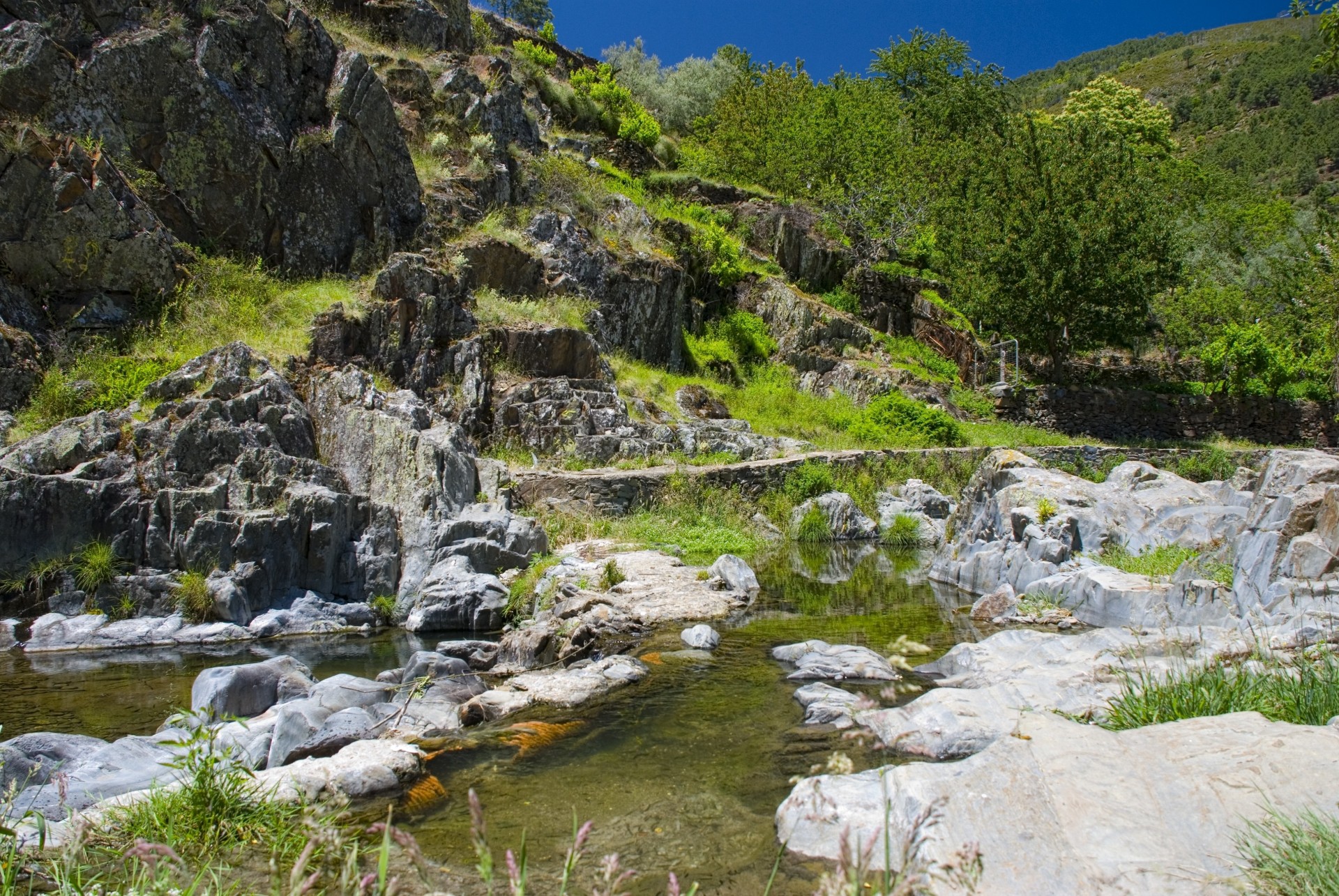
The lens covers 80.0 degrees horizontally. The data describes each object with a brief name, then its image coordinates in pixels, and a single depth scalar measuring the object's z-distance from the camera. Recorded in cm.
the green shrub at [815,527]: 1703
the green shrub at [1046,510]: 1220
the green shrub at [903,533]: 1714
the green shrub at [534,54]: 3491
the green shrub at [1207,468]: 2288
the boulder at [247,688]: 651
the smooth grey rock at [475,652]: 838
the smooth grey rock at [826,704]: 618
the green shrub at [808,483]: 1788
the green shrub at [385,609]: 1078
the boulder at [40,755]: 484
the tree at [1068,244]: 2691
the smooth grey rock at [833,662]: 751
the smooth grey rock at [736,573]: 1169
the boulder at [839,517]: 1723
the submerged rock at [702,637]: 885
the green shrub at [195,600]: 1008
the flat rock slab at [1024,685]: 541
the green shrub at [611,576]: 1089
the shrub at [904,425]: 2309
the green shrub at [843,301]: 3241
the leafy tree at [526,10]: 4962
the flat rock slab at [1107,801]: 310
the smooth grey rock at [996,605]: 1012
